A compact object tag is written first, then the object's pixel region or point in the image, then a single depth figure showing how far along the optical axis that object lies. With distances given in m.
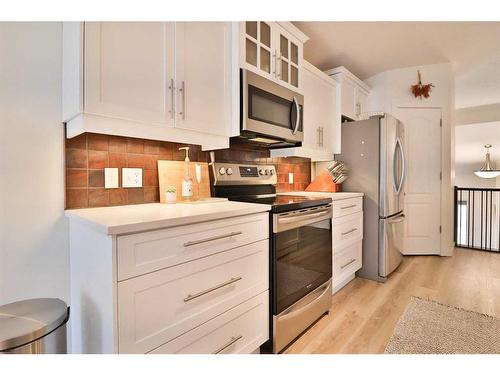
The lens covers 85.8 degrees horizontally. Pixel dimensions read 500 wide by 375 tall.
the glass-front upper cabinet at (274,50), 1.77
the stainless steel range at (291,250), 1.58
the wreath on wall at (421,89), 3.52
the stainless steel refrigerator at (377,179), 2.75
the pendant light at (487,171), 6.98
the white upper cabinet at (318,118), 2.51
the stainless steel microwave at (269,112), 1.74
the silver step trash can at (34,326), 0.89
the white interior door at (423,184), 3.63
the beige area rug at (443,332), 1.63
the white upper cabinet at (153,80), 1.18
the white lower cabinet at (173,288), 0.99
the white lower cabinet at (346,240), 2.32
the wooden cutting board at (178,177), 1.68
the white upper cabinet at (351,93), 3.00
